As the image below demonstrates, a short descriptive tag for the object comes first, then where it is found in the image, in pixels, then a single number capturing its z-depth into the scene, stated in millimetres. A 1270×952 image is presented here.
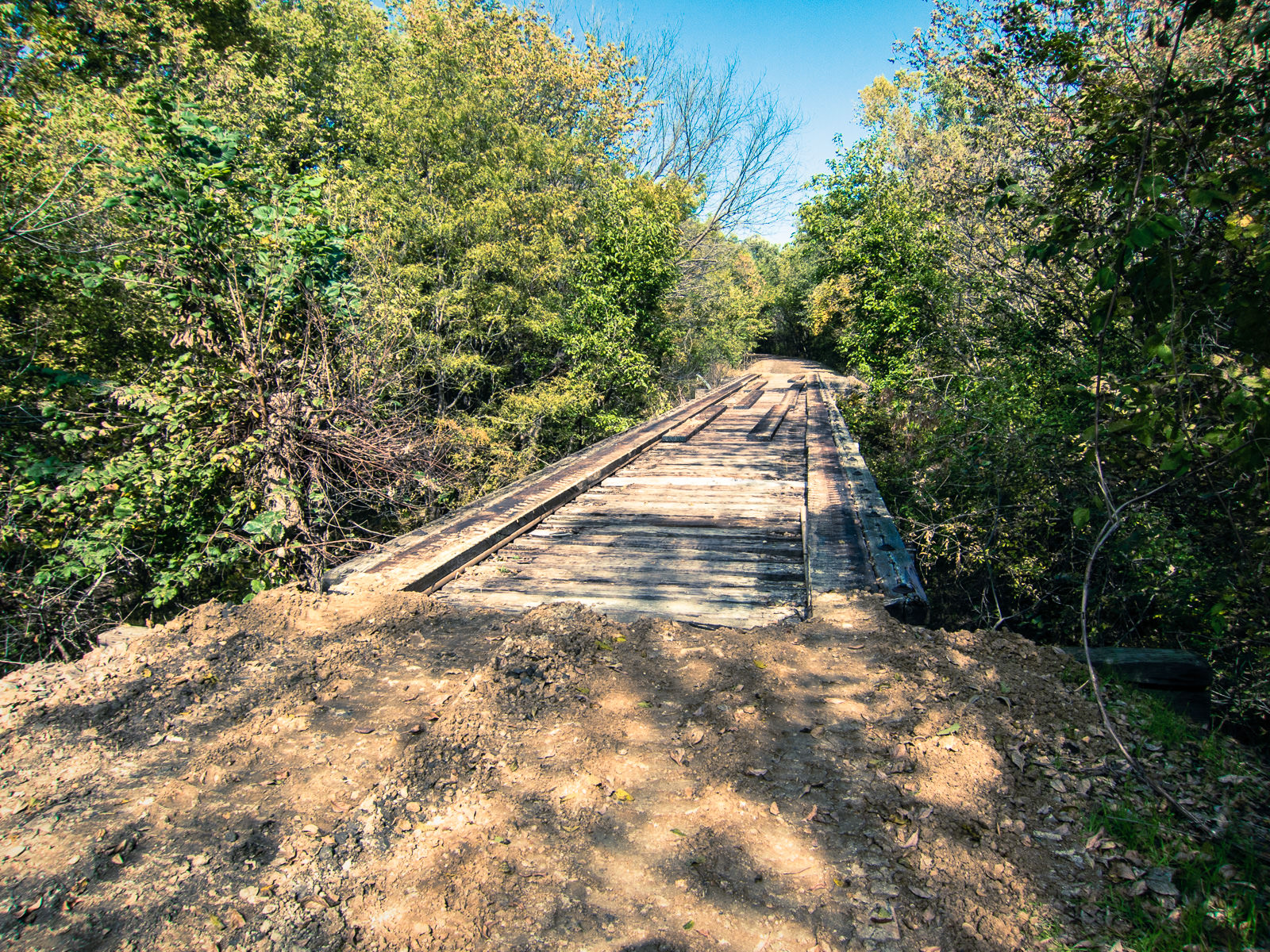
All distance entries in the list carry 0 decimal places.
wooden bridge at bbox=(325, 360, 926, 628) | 3520
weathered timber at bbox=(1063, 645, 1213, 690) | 2867
